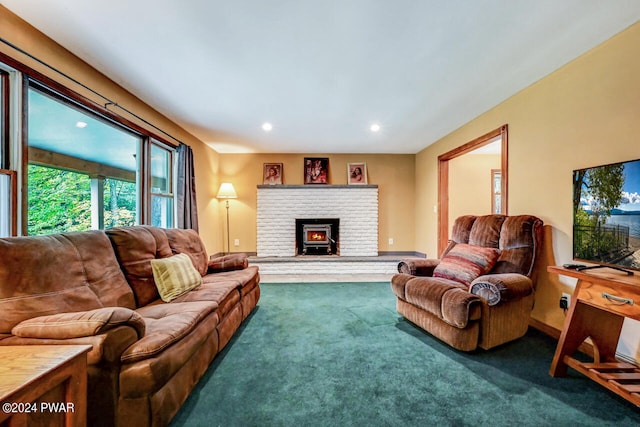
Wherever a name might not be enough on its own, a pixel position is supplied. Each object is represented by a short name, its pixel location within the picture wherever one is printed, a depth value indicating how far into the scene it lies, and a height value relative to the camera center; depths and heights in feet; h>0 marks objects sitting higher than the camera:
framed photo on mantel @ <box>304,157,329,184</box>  16.42 +2.79
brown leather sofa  3.75 -1.84
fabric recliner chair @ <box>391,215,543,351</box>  6.23 -2.04
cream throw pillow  6.54 -1.74
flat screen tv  5.23 -0.07
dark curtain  11.49 +0.98
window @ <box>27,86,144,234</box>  5.95 +1.30
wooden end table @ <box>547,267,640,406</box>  4.44 -2.46
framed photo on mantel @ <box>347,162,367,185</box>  16.48 +2.60
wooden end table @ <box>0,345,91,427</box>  2.51 -1.90
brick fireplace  16.16 -0.15
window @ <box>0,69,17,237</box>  5.15 +0.73
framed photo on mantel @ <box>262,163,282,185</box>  16.30 +2.52
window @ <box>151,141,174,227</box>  10.69 +1.23
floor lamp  15.19 +1.27
